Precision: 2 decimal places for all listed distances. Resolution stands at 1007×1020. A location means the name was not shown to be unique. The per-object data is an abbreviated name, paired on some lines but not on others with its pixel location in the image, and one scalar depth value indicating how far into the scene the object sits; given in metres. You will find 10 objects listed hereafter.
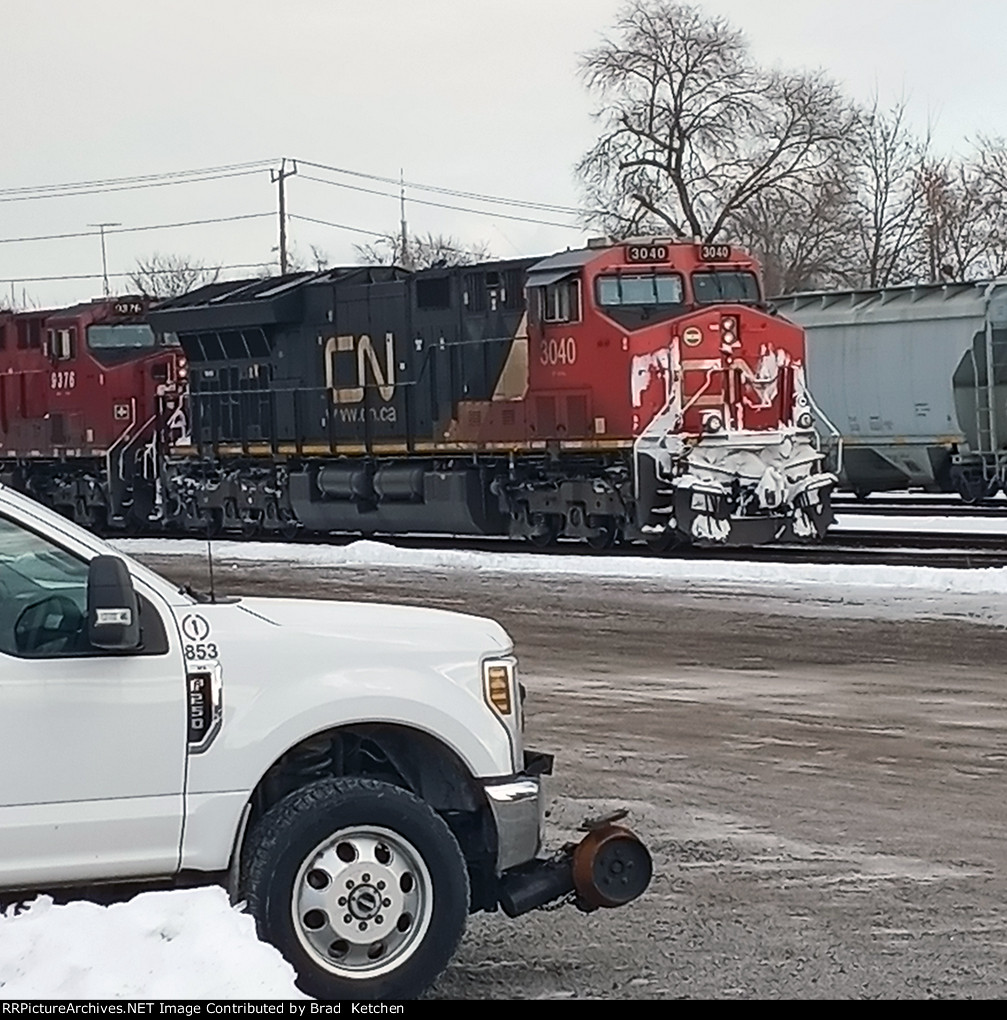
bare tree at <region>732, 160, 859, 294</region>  53.91
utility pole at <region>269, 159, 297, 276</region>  67.80
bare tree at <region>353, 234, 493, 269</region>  83.44
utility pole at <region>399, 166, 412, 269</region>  81.94
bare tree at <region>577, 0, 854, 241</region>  53.19
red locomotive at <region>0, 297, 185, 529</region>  29.70
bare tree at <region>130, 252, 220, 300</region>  102.94
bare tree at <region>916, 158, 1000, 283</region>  55.22
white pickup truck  5.54
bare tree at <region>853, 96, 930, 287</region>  55.97
